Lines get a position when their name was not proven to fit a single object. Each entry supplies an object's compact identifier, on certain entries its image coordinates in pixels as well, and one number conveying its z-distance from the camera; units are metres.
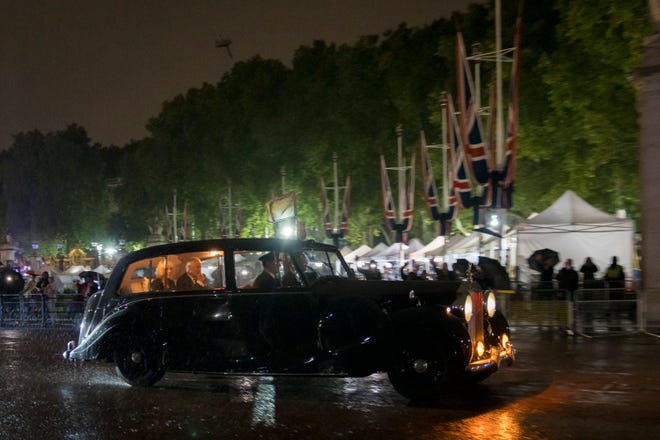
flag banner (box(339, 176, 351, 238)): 42.06
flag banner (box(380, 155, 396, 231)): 36.62
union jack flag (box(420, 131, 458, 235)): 30.57
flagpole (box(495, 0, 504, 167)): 24.59
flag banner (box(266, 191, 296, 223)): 32.28
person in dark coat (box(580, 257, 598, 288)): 22.23
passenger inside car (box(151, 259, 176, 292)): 10.87
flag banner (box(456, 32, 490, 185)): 23.30
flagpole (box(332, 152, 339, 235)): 46.47
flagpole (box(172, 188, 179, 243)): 64.95
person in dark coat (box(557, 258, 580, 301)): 19.59
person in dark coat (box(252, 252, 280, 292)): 10.16
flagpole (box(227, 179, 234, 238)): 61.20
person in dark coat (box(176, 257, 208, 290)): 10.67
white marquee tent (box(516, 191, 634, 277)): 26.61
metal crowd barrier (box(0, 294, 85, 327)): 25.47
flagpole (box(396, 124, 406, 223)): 38.47
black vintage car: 9.48
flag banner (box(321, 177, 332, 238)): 43.19
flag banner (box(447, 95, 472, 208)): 26.39
